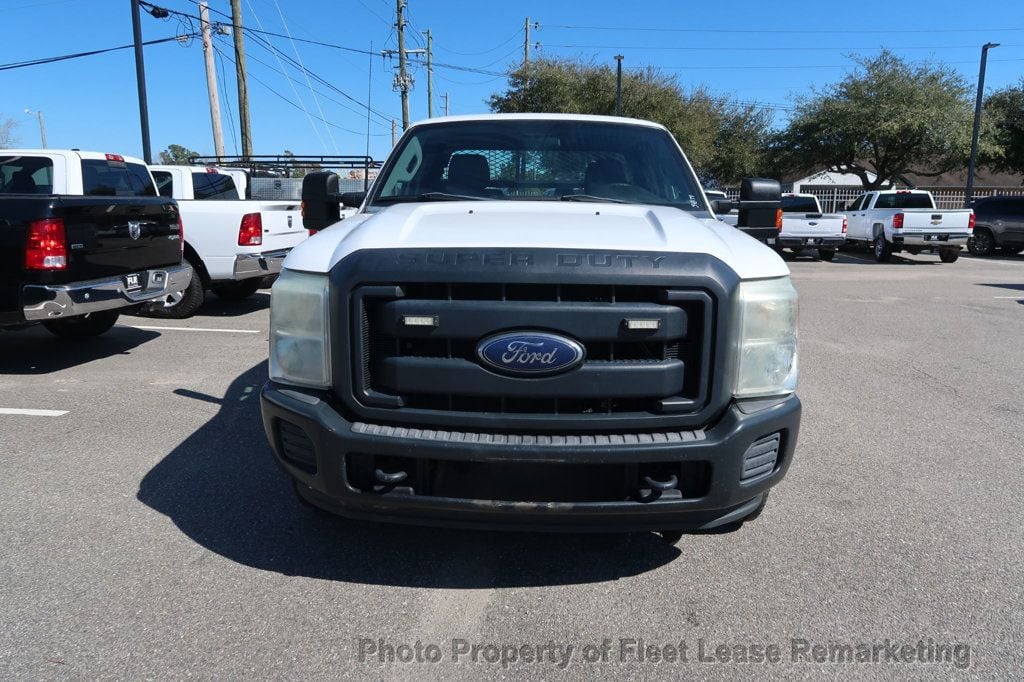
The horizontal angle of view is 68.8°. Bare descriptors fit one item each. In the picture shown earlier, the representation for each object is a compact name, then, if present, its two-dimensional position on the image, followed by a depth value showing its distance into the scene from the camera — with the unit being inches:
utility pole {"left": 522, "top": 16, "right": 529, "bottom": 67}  1794.0
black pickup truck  222.1
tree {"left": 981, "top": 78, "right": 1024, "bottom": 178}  1381.6
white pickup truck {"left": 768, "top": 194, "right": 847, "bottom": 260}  735.7
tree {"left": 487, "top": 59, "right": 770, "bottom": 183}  1492.4
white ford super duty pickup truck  98.8
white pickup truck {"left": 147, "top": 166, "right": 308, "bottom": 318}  347.6
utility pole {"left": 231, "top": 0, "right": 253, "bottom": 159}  833.5
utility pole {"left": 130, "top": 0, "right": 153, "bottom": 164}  619.2
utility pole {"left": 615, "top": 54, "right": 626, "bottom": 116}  1284.4
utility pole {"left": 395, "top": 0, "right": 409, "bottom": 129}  1550.2
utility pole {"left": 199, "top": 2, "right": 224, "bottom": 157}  800.3
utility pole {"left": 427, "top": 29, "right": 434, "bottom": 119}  1775.2
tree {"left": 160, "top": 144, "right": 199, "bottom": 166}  3339.1
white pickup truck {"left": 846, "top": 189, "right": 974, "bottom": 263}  708.7
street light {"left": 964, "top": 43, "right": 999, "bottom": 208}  1010.7
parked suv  823.1
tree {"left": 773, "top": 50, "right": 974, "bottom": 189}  1286.9
